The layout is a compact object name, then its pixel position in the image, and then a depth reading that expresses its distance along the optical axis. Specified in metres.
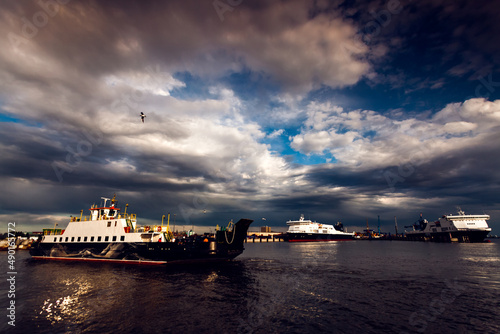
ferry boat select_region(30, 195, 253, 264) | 36.53
